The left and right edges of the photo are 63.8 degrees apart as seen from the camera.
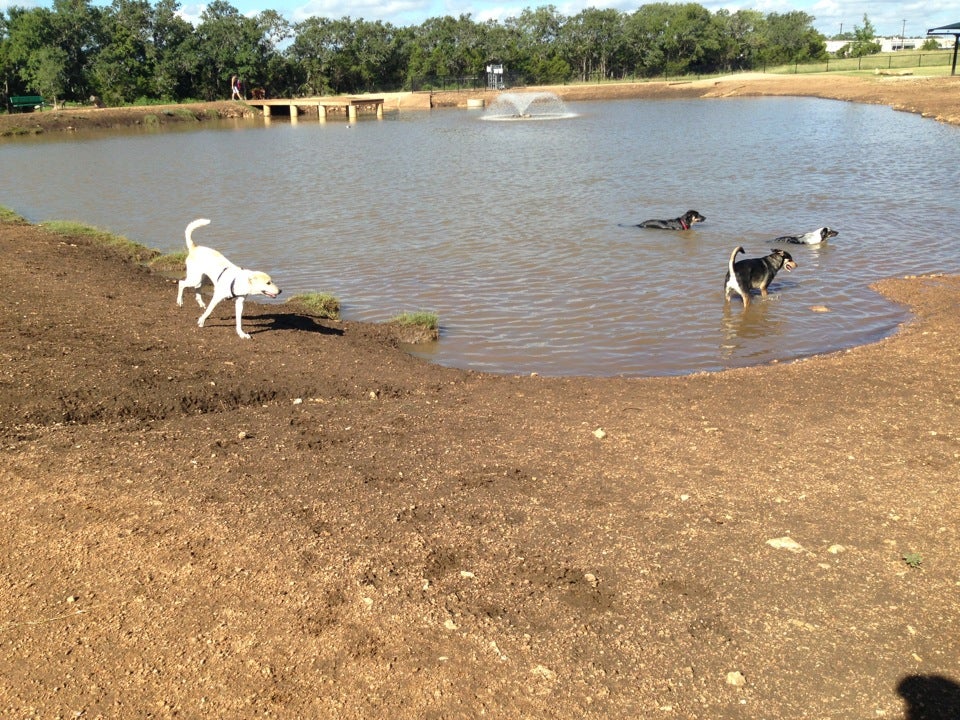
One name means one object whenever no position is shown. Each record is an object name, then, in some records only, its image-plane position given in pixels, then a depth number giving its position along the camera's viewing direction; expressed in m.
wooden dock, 65.00
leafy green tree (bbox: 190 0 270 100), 78.50
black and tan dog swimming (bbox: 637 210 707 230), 16.25
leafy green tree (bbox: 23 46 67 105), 62.03
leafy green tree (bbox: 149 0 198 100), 74.75
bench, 61.47
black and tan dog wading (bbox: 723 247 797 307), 11.41
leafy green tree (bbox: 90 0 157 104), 70.12
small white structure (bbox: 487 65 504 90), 90.75
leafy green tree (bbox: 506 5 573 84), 95.19
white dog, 8.27
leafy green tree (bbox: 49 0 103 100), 68.38
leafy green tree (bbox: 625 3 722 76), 97.44
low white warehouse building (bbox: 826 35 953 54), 175.27
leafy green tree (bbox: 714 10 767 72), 100.81
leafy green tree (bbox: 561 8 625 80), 100.81
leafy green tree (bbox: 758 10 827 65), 97.31
